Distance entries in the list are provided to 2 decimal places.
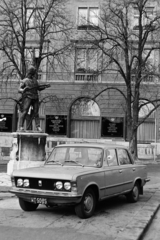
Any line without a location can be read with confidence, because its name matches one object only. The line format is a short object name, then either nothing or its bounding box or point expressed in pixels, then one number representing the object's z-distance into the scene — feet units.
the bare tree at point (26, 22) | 69.62
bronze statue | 40.45
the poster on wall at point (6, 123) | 94.27
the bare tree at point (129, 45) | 68.59
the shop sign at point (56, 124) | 92.89
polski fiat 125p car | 20.66
